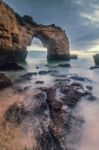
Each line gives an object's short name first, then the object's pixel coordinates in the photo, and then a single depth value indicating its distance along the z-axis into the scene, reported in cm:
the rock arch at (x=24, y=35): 1560
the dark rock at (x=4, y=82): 762
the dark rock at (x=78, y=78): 1005
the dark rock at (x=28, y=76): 1020
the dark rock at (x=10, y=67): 1435
